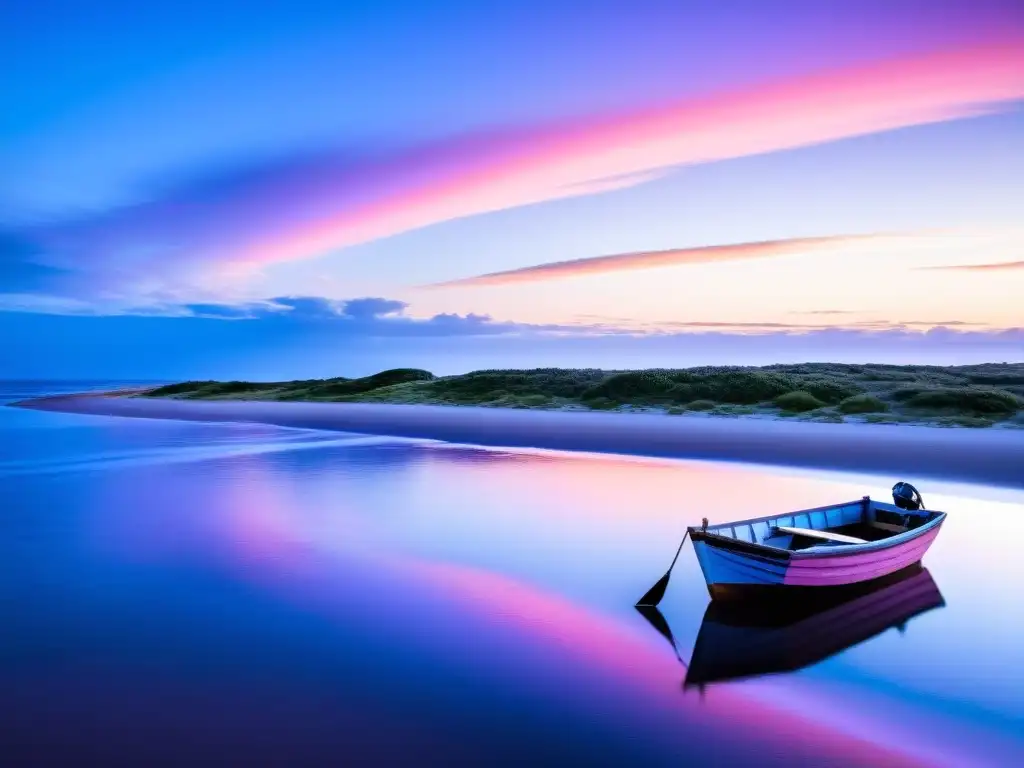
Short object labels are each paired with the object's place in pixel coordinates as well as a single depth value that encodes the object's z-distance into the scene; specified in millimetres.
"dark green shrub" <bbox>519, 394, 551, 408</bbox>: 68438
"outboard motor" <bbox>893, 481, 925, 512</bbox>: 15961
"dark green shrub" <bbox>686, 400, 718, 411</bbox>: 58325
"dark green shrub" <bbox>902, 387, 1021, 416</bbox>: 45188
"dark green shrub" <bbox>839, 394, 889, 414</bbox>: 49500
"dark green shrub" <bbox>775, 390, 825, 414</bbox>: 53031
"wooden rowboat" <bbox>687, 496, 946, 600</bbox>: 11070
